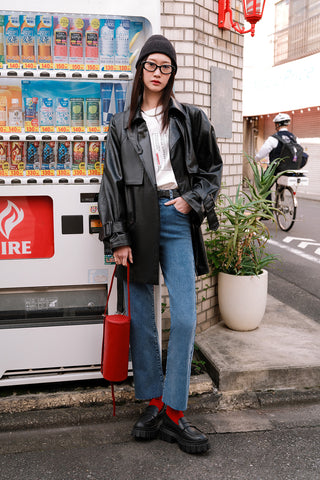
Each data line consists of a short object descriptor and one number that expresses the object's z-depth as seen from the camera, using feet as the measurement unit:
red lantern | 13.28
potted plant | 13.21
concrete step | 11.02
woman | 8.91
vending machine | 10.03
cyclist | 28.66
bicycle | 31.17
